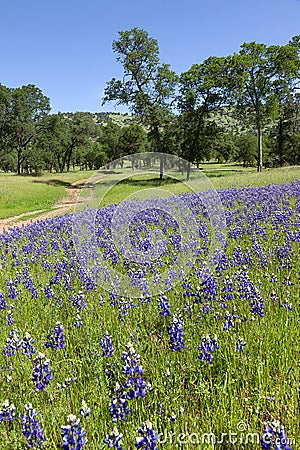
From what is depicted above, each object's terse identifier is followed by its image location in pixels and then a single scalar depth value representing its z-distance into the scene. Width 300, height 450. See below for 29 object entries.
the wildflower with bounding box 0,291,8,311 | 5.03
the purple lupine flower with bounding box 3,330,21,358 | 3.40
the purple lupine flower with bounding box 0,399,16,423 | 2.46
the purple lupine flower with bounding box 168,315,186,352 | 3.13
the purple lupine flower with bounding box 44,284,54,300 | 5.21
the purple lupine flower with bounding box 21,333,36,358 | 3.23
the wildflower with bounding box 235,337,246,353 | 3.24
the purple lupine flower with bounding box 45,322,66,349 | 3.52
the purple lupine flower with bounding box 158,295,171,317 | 3.77
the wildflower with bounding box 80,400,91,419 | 2.16
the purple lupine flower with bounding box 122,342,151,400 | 2.47
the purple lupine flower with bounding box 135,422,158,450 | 1.91
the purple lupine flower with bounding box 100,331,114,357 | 3.38
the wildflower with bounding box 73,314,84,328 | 4.19
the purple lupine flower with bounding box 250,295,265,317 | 3.75
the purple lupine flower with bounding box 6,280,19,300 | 5.15
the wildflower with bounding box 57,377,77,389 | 3.01
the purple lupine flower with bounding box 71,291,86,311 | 4.64
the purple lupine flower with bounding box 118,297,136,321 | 4.25
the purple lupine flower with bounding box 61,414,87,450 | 1.94
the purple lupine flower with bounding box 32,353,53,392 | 2.67
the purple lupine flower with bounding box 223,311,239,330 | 3.54
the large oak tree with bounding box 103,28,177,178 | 39.09
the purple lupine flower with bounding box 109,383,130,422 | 2.42
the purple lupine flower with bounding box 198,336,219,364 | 2.97
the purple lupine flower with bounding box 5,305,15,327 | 4.34
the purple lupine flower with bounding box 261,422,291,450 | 1.83
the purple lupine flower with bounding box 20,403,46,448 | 2.25
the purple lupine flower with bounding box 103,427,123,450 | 1.95
